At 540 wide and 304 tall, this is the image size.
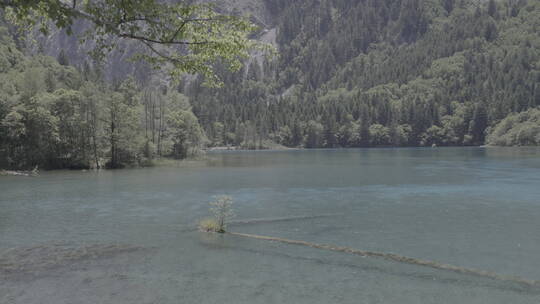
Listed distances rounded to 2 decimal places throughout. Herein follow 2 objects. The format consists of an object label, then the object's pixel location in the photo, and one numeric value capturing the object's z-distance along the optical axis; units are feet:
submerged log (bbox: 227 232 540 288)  48.43
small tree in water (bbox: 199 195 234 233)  73.31
